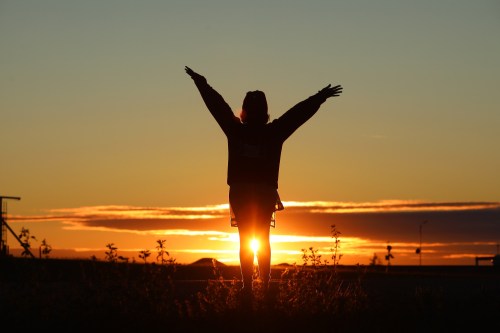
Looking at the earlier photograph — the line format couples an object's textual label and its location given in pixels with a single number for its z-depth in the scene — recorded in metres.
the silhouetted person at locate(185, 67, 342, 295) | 13.18
